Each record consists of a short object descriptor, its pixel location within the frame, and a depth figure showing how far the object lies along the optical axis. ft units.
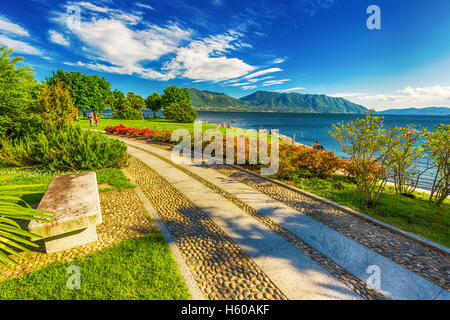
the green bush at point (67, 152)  24.97
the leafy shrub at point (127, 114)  166.50
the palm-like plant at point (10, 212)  5.56
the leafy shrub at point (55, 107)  30.14
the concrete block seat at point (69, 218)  10.03
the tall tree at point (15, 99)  25.66
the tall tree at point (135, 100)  189.20
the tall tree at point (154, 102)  187.01
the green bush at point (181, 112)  132.87
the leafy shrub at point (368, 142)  17.42
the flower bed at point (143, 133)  52.37
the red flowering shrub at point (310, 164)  25.95
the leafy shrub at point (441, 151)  16.70
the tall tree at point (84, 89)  101.09
